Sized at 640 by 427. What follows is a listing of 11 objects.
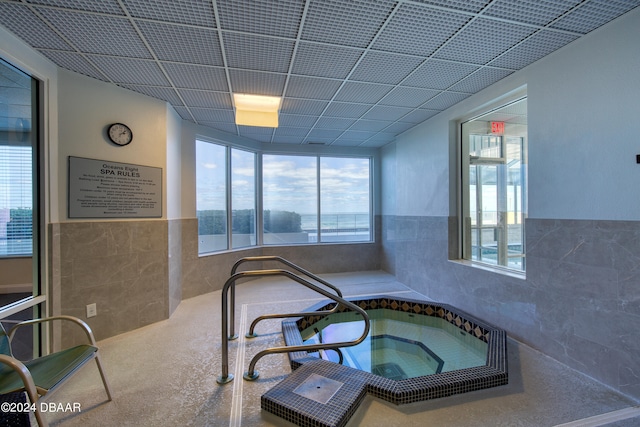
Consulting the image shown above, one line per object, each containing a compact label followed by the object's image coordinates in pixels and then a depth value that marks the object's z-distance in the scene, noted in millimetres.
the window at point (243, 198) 5078
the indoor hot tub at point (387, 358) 1799
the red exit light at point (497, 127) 3396
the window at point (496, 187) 3005
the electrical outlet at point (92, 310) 2753
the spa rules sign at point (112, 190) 2690
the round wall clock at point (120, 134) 2915
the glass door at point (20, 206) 2178
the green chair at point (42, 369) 1354
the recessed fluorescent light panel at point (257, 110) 3369
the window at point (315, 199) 5664
